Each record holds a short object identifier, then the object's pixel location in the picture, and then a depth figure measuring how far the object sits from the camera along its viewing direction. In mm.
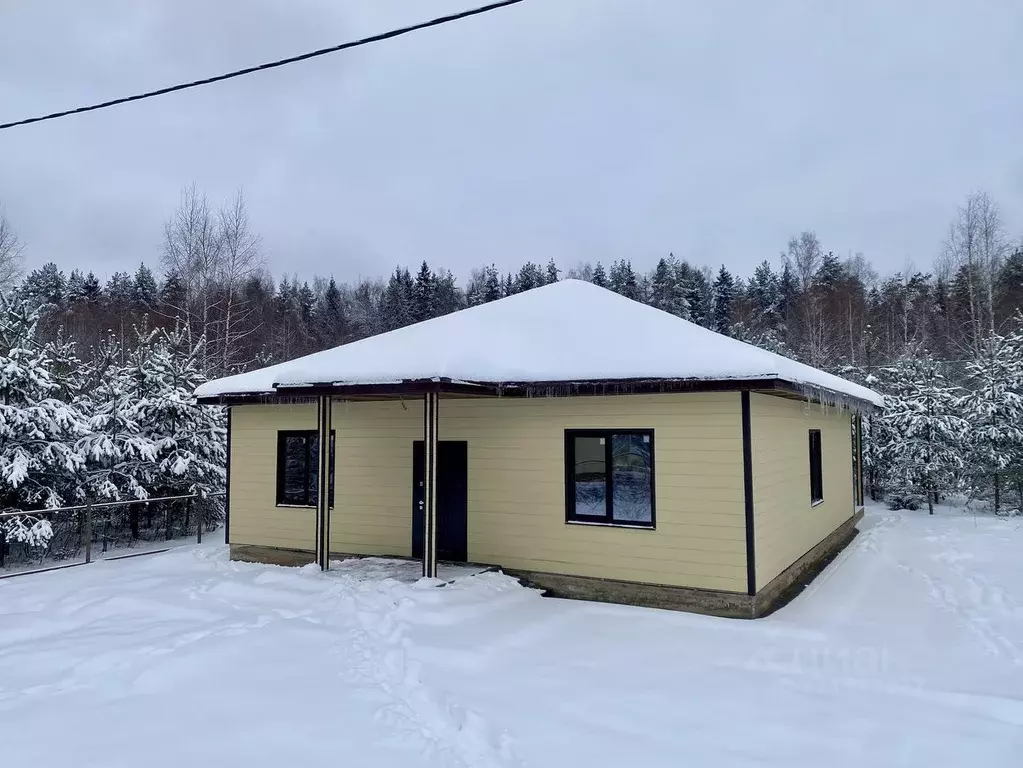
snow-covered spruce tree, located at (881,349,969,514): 15781
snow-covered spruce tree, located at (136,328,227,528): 12719
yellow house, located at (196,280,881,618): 7391
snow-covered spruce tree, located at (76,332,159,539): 11664
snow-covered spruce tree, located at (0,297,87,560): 10273
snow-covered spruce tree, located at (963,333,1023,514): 14867
